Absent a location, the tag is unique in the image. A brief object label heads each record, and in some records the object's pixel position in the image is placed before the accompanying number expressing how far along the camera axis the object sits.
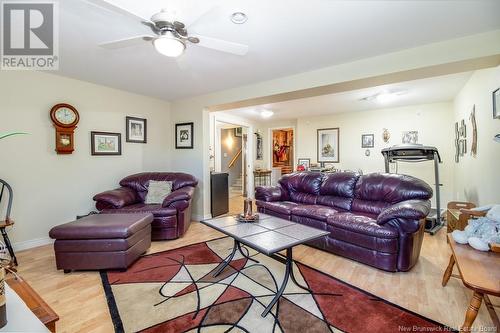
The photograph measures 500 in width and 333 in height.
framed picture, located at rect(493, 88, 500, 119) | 2.36
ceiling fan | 1.74
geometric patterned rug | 1.73
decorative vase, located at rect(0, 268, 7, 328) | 0.99
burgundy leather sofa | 2.51
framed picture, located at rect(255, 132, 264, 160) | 7.76
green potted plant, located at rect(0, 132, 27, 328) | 0.99
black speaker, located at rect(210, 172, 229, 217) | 4.73
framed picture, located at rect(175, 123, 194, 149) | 4.71
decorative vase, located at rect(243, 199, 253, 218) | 2.64
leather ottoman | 2.46
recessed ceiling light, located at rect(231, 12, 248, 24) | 1.92
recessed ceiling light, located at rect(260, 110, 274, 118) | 5.58
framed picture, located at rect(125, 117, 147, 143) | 4.34
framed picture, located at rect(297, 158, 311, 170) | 6.78
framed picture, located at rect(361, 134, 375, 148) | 5.81
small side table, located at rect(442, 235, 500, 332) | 1.40
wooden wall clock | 3.41
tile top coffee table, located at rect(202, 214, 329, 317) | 1.89
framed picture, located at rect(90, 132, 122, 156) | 3.88
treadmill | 3.85
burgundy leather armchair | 3.43
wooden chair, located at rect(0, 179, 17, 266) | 2.66
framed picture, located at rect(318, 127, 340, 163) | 6.36
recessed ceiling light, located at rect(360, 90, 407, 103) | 4.19
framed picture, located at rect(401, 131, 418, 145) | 5.31
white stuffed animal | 1.85
